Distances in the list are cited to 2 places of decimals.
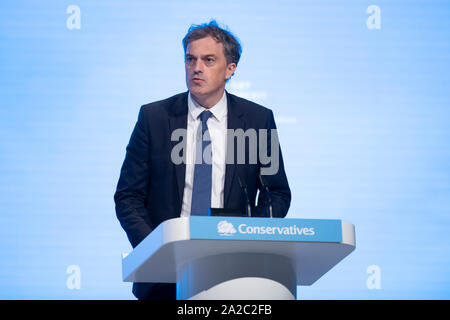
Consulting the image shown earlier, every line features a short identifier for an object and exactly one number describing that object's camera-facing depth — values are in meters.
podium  4.20
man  5.96
